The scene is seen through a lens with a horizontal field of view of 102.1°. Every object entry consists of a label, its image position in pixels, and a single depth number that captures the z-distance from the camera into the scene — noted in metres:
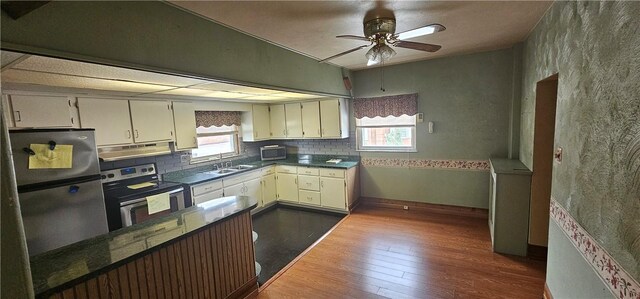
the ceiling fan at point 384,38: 1.99
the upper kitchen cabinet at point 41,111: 2.18
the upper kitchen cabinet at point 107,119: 2.63
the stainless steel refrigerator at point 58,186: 2.00
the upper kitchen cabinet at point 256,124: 4.71
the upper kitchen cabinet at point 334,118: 4.37
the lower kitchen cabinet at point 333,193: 4.21
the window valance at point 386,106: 4.04
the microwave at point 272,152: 4.95
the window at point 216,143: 4.16
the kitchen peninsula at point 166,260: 1.36
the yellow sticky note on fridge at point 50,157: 2.03
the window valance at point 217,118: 4.07
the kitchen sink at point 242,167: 4.32
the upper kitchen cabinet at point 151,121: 3.04
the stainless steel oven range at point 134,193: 2.69
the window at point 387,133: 4.22
